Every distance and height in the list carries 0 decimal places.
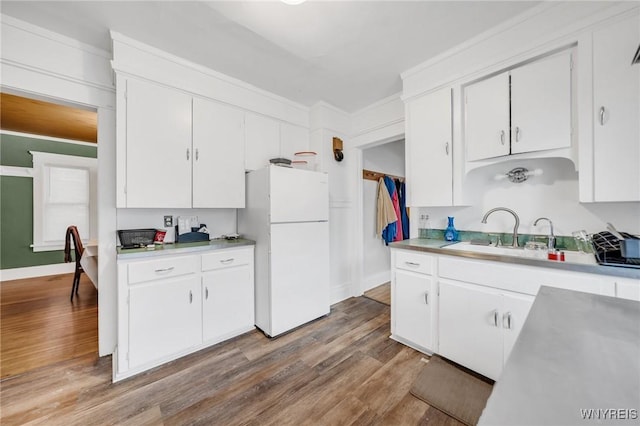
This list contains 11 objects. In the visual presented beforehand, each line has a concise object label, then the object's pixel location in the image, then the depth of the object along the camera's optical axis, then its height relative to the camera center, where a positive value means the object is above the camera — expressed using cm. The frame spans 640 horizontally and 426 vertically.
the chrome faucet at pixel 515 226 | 190 -11
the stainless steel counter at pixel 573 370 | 32 -27
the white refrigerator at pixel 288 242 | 231 -30
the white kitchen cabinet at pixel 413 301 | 196 -76
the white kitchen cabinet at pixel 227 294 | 215 -77
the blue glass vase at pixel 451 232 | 232 -19
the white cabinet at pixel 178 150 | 197 +58
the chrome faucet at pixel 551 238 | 174 -19
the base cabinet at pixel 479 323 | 157 -78
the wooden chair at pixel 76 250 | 323 -52
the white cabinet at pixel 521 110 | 163 +76
